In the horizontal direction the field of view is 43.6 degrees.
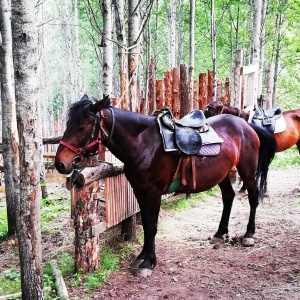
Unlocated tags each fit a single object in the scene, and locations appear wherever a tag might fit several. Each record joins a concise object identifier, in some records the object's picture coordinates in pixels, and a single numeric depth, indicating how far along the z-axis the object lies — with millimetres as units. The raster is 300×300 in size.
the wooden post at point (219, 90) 9750
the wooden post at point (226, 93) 9641
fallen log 3714
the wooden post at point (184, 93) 7520
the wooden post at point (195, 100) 8656
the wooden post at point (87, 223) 4320
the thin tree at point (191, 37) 9802
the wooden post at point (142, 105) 6879
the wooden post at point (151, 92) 7207
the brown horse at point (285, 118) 7094
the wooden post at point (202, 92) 8581
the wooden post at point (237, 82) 8703
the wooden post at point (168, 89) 7324
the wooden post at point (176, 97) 7383
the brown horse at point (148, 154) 3904
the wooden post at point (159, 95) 7113
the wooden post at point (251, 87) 9373
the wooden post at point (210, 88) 8898
